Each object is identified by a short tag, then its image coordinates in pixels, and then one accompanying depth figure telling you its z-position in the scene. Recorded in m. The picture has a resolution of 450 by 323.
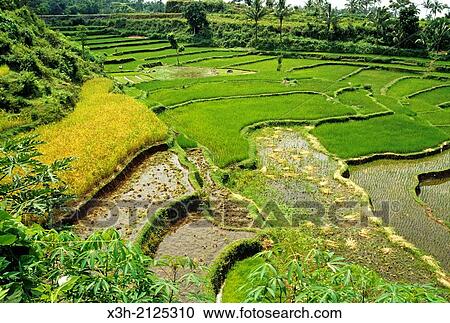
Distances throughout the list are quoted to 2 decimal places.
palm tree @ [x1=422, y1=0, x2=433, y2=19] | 57.24
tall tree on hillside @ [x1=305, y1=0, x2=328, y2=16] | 51.09
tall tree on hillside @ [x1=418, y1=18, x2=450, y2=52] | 32.53
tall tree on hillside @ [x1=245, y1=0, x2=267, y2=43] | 41.23
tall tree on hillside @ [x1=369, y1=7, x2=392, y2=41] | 37.30
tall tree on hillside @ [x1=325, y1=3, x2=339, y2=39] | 40.23
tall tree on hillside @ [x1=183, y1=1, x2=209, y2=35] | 44.53
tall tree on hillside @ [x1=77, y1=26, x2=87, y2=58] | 24.47
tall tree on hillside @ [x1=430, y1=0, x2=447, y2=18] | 54.44
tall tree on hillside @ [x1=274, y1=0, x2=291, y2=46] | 39.57
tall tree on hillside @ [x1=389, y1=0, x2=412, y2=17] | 38.16
